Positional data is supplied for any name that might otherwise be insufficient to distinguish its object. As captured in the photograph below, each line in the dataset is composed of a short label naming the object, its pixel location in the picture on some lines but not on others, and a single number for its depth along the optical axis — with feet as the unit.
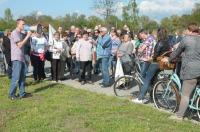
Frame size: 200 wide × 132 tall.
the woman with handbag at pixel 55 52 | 36.16
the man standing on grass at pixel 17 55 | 25.52
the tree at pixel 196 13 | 167.49
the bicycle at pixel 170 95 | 20.47
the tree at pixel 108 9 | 85.46
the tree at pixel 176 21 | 198.04
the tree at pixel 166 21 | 192.03
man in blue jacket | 32.53
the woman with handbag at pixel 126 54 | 30.55
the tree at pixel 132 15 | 107.91
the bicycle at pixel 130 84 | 27.20
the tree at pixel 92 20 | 185.12
